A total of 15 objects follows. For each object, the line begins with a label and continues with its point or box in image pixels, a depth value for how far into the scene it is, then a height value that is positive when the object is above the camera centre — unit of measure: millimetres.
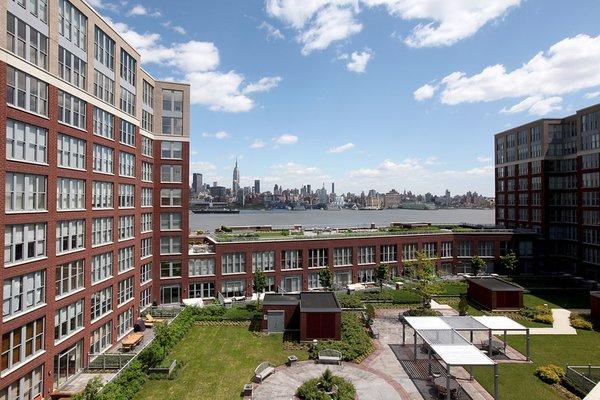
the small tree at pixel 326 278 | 52781 -9940
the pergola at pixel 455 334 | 24391 -9817
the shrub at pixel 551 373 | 27203 -12062
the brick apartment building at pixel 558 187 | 60594 +3131
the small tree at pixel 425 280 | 45169 -9414
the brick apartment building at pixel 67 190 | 23047 +1200
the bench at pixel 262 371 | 27517 -12198
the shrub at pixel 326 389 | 24188 -11865
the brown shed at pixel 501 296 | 46094 -11002
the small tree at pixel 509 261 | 62781 -9198
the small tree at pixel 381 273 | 54444 -9706
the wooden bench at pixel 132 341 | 34219 -12228
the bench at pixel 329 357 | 30797 -12198
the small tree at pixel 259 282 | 48969 -9765
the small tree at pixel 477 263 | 62000 -9409
